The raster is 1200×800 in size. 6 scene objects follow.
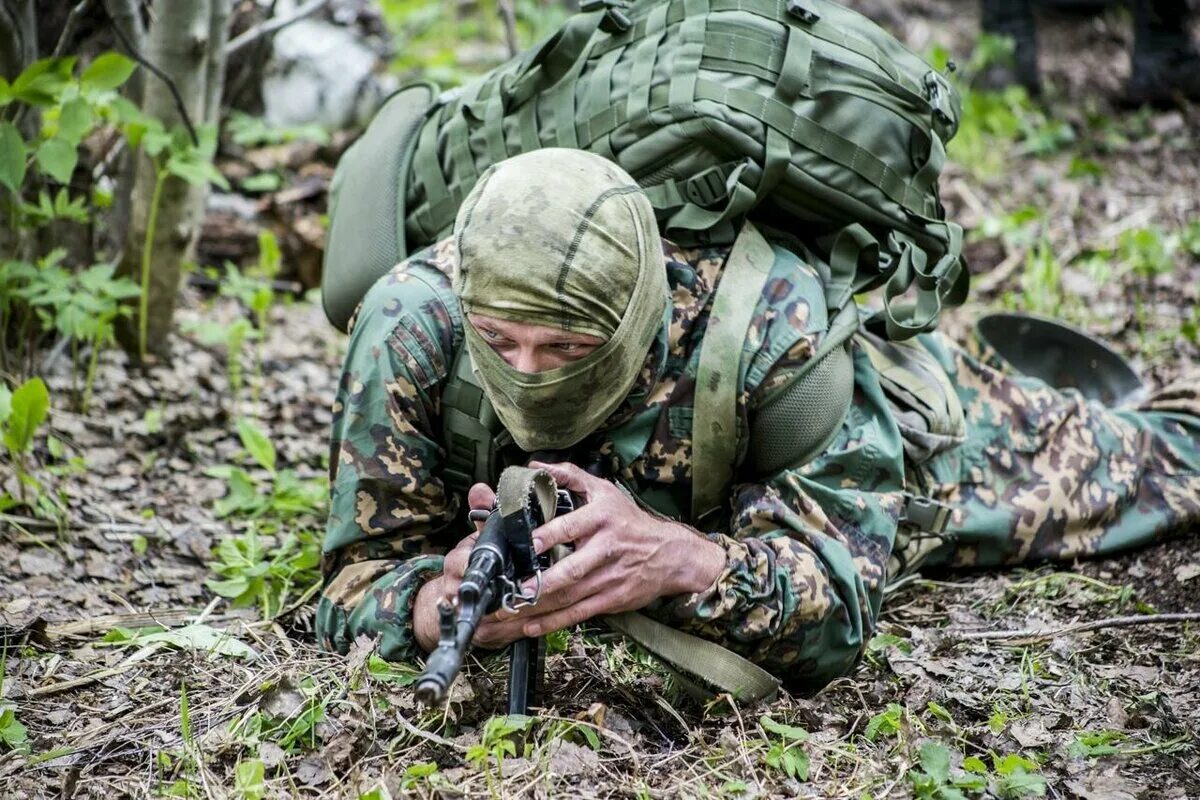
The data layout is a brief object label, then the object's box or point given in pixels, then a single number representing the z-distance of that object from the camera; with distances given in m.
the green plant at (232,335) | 4.91
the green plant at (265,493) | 4.18
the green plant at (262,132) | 6.09
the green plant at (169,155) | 4.40
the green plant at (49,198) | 3.68
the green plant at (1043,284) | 5.73
